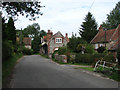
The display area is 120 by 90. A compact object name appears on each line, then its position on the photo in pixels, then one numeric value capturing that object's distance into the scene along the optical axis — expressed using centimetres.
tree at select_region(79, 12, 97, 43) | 5841
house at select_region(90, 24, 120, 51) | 4113
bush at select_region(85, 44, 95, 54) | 2770
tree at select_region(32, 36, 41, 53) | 7836
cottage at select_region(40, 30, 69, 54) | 4912
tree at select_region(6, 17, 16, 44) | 3556
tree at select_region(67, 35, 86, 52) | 2950
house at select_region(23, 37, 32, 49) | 8474
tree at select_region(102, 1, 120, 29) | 5446
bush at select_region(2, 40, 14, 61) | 845
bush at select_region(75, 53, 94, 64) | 2359
